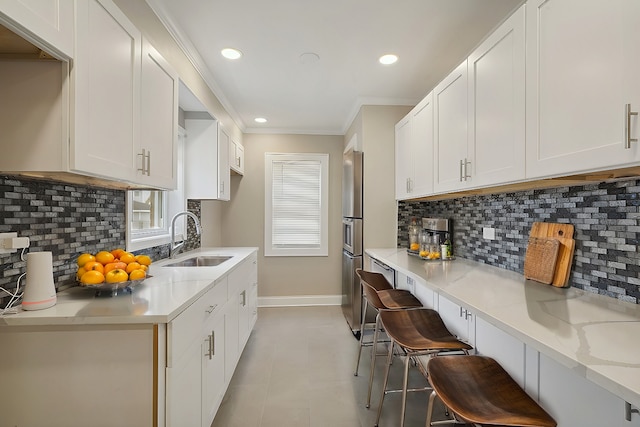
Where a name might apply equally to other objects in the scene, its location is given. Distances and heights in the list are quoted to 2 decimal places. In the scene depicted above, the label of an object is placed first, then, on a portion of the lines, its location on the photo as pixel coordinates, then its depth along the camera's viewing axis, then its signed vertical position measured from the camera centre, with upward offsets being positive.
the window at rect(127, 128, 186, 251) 2.17 -0.01
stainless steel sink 2.60 -0.42
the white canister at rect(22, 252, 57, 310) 1.16 -0.27
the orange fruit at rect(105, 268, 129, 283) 1.38 -0.29
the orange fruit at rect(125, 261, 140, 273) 1.47 -0.26
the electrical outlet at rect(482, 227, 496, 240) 2.16 -0.13
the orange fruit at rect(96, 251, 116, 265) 1.44 -0.21
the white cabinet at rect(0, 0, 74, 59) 0.86 +0.58
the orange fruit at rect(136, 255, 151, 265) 1.60 -0.25
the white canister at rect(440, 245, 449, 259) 2.59 -0.31
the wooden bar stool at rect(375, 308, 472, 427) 1.62 -0.69
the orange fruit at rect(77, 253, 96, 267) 1.40 -0.21
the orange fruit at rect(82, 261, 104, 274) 1.38 -0.24
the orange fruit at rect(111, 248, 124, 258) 1.57 -0.21
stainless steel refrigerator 3.36 -0.24
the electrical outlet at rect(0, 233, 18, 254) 1.16 -0.10
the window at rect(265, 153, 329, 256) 4.48 +0.17
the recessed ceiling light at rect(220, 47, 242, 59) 2.40 +1.26
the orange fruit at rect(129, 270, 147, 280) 1.45 -0.29
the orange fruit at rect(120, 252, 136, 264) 1.53 -0.22
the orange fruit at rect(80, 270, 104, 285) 1.33 -0.28
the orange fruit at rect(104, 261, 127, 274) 1.41 -0.25
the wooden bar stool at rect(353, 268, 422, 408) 2.11 -0.64
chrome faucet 2.54 -0.26
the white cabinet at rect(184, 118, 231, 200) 3.01 +0.51
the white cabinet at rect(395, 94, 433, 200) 2.52 +0.57
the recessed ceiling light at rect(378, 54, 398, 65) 2.50 +1.27
